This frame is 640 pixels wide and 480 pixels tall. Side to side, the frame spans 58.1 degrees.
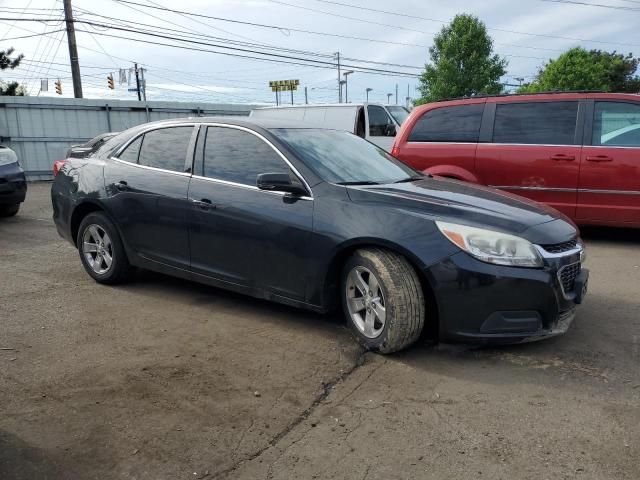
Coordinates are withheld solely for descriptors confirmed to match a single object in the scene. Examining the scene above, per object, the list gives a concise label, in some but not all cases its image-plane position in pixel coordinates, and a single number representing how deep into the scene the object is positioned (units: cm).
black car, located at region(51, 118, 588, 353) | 348
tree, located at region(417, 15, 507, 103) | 3750
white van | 1373
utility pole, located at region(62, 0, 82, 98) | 2292
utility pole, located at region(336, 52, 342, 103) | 5578
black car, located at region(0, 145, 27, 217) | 904
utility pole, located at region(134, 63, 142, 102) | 5009
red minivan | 671
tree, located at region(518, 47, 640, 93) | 4162
